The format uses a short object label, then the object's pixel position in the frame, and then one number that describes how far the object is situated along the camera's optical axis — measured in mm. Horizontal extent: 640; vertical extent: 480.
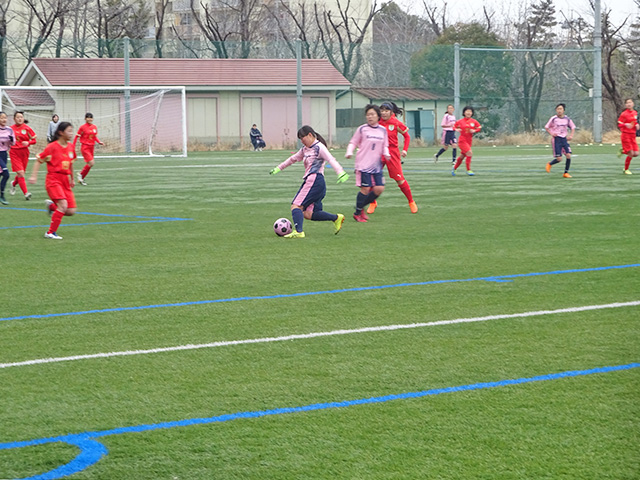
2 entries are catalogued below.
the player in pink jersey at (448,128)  35312
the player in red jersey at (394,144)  17453
